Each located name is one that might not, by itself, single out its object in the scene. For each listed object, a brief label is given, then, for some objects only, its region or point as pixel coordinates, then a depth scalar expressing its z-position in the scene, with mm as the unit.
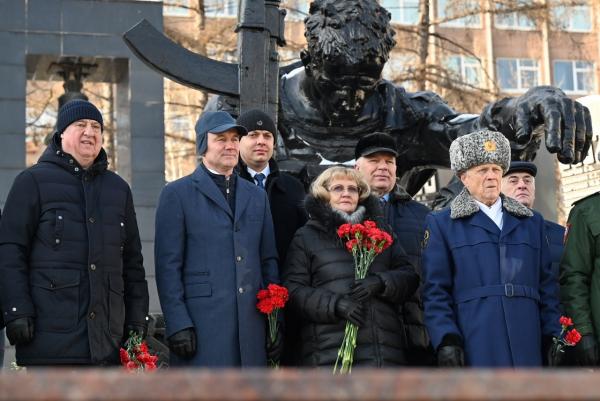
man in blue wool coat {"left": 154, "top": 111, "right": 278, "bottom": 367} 5227
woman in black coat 5203
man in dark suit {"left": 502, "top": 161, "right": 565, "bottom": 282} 6359
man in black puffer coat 5023
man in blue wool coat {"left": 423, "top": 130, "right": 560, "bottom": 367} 4996
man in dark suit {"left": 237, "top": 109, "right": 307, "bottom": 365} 5918
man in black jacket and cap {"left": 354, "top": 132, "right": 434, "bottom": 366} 5938
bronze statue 6355
